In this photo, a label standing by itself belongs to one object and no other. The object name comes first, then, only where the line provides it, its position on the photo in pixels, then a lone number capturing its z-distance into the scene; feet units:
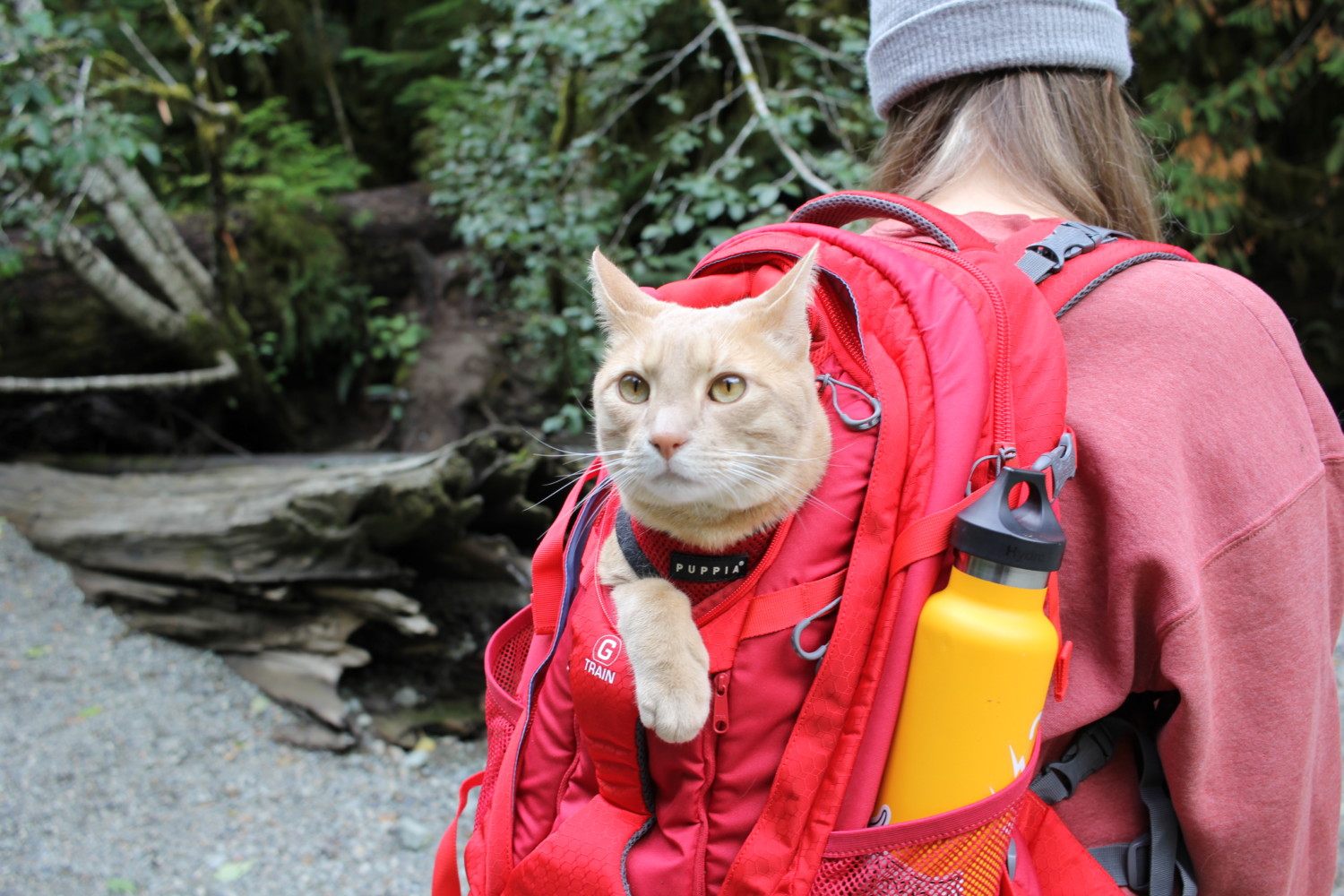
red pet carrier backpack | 3.34
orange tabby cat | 3.95
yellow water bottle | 3.10
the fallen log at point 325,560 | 11.40
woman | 3.55
